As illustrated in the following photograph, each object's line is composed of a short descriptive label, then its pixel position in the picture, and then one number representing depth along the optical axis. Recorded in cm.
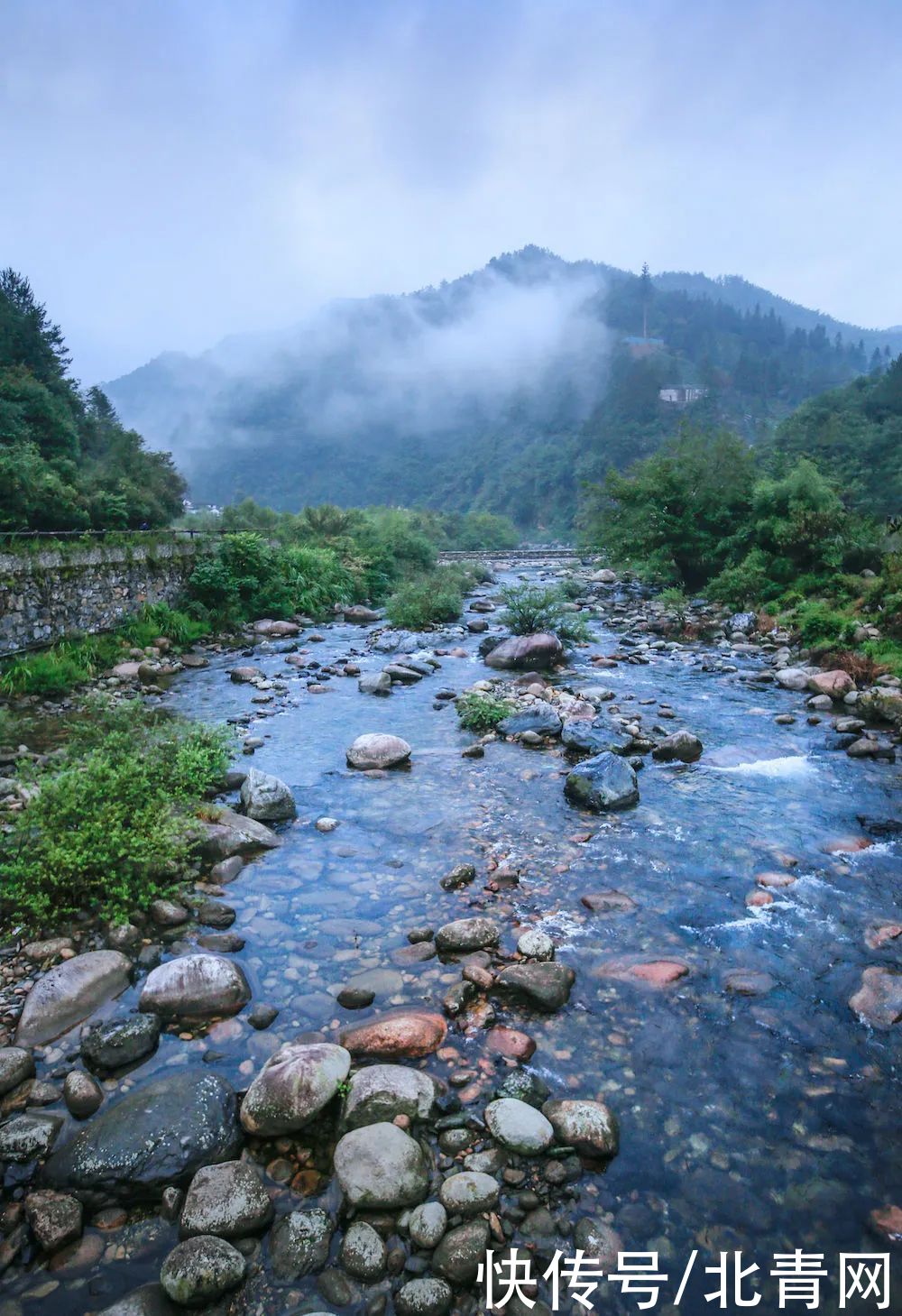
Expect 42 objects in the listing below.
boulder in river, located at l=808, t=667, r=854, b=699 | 1063
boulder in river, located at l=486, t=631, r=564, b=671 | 1368
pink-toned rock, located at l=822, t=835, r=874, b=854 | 595
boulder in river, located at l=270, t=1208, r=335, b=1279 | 261
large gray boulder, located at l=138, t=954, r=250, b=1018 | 398
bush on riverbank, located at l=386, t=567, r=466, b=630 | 1877
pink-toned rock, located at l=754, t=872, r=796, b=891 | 538
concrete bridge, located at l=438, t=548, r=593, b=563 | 4191
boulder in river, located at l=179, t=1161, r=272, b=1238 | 271
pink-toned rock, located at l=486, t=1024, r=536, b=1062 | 371
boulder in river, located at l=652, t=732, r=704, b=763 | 829
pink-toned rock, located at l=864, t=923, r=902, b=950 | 465
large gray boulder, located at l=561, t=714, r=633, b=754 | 848
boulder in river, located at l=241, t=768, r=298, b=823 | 659
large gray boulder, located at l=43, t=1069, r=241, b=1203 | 288
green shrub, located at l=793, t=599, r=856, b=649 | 1286
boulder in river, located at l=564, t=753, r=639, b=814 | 690
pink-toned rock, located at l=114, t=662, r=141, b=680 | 1262
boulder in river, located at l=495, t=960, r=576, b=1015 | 409
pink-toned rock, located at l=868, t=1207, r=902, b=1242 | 279
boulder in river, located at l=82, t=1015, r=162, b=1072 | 358
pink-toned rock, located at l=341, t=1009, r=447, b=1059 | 372
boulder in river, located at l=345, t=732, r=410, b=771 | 813
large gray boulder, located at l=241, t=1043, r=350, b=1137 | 319
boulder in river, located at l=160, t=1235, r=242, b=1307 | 246
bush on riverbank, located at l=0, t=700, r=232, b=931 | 462
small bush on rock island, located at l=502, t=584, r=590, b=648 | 1569
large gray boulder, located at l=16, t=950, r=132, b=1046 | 377
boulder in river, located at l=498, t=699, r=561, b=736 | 916
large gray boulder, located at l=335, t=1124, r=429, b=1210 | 282
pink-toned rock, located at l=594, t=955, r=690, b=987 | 435
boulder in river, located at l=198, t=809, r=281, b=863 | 577
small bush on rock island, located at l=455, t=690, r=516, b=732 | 957
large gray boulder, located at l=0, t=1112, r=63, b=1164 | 302
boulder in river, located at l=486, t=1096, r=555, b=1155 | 309
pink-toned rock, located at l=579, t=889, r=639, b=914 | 513
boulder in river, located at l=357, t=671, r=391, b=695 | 1180
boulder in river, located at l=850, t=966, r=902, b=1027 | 397
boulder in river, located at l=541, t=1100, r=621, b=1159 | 310
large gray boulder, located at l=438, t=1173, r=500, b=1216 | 280
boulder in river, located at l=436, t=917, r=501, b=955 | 460
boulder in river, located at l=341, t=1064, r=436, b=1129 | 324
